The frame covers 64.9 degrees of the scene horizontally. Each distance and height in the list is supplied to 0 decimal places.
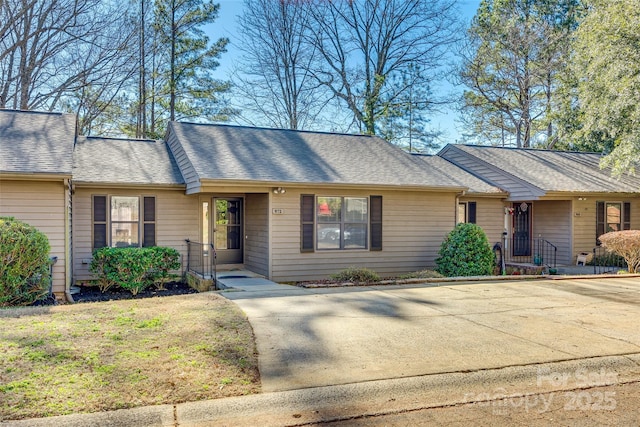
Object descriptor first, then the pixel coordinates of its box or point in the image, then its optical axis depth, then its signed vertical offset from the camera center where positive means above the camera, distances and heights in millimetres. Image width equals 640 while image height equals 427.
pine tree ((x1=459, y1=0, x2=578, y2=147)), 24594 +8032
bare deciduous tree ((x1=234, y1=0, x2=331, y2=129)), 25359 +7715
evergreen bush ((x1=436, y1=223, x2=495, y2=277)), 11883 -840
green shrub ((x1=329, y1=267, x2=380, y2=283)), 10808 -1234
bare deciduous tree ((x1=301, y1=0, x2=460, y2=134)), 25828 +9174
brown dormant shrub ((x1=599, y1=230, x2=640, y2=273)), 12516 -662
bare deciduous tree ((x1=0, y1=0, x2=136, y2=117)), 18609 +6651
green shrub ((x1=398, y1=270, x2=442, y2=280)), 11555 -1313
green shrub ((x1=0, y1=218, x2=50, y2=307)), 8234 -731
